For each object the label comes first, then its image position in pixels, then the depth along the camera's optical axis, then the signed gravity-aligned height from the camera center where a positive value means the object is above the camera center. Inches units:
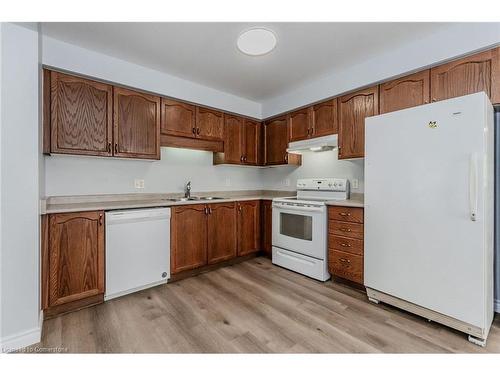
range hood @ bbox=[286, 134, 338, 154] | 110.3 +21.1
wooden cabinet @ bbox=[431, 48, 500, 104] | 69.7 +34.5
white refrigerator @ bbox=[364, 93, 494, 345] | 61.1 -7.0
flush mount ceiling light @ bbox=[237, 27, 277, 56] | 76.1 +49.0
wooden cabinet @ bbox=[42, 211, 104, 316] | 73.0 -23.5
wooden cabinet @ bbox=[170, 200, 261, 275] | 102.6 -22.1
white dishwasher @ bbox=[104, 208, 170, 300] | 84.9 -23.8
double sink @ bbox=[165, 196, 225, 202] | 117.0 -5.9
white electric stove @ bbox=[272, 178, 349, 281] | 102.9 -18.7
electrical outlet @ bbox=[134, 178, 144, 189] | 110.0 +1.9
